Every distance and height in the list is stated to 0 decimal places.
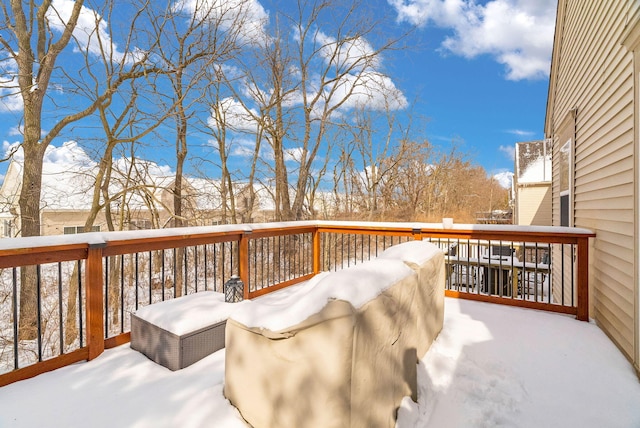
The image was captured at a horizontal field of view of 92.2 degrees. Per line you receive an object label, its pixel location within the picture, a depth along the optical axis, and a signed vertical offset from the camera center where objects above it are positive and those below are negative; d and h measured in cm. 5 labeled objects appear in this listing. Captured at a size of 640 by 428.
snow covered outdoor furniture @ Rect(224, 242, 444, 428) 126 -65
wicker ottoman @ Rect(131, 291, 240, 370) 207 -85
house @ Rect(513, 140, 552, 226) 1174 +85
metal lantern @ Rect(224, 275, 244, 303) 254 -67
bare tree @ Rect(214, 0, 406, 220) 939 +414
